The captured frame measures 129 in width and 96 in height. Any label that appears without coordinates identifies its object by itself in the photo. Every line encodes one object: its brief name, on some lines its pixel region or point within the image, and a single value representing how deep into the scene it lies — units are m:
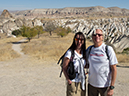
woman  2.17
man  2.02
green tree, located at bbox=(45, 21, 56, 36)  31.79
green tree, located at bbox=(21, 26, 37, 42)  20.24
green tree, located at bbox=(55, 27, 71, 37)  27.19
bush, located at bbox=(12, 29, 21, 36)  33.88
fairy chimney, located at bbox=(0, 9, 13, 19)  48.34
